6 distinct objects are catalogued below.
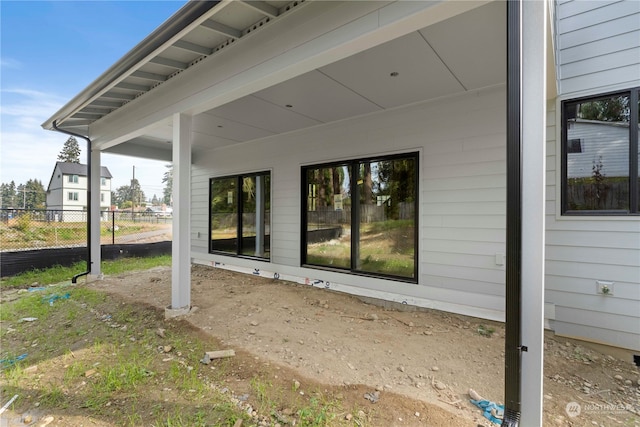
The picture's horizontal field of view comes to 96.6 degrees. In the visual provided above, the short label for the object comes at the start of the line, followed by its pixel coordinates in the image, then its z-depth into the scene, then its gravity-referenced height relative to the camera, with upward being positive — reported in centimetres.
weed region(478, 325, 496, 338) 302 -128
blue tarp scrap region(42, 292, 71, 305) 439 -133
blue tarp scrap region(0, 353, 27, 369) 255 -136
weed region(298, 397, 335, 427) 171 -126
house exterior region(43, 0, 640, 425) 179 +95
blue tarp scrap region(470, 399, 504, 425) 178 -128
